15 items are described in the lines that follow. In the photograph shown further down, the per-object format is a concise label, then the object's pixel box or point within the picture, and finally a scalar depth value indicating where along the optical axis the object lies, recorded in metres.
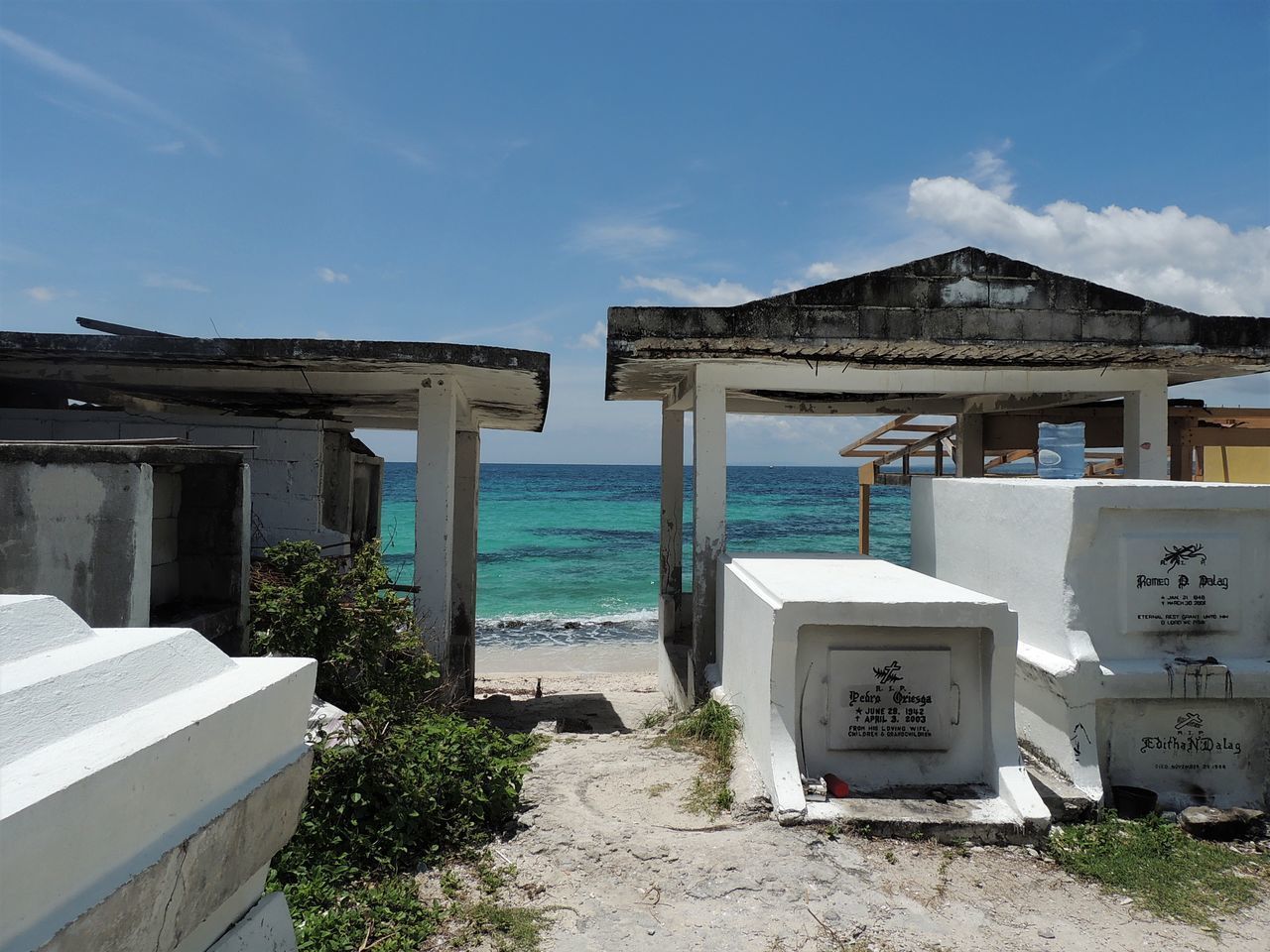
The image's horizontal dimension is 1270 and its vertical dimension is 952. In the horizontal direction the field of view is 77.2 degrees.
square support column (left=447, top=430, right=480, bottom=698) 10.34
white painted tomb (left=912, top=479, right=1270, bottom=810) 4.98
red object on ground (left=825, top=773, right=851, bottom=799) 4.55
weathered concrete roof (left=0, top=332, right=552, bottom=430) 6.35
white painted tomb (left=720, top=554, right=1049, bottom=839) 4.54
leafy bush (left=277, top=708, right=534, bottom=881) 3.97
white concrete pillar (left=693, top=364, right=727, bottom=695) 7.12
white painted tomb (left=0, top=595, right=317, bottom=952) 1.39
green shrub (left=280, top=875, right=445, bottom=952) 3.25
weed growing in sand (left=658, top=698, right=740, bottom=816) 4.68
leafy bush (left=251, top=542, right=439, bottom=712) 5.55
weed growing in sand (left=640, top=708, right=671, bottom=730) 7.51
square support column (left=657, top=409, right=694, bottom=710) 9.12
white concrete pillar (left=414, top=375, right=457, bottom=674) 7.59
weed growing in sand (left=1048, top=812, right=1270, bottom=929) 3.94
